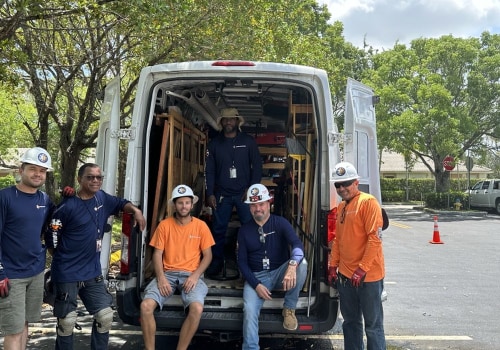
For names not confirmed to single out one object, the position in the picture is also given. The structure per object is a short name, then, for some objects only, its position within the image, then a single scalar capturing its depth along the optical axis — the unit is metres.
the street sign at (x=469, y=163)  24.00
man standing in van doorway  5.10
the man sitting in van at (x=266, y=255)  3.96
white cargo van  4.00
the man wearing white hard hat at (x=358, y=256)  3.75
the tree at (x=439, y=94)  23.22
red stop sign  24.10
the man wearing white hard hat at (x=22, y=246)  3.58
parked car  23.44
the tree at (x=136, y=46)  9.57
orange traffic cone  12.67
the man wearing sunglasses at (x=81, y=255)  3.87
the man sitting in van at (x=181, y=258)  3.97
